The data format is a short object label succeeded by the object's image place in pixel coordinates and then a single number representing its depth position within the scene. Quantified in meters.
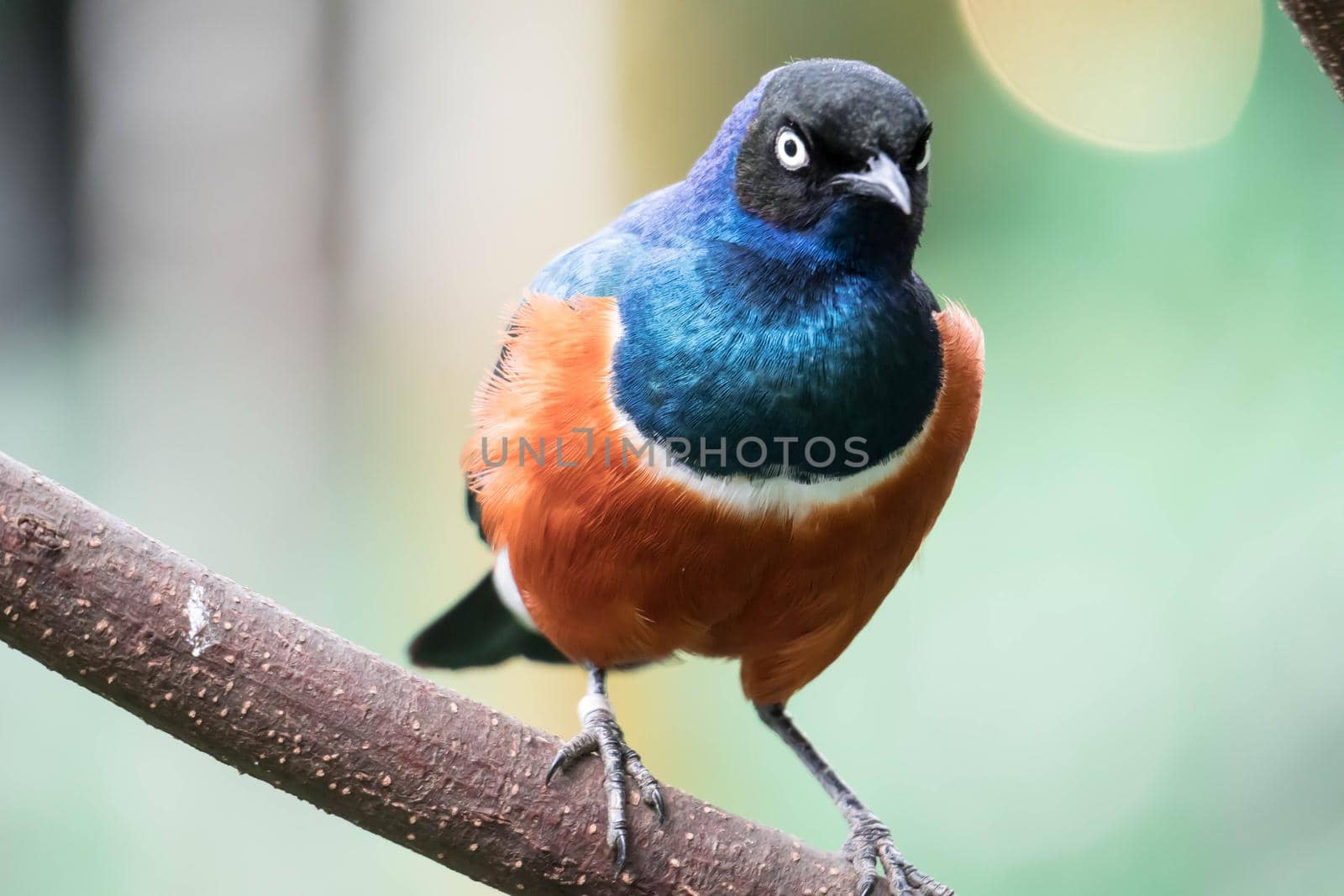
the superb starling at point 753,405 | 2.86
